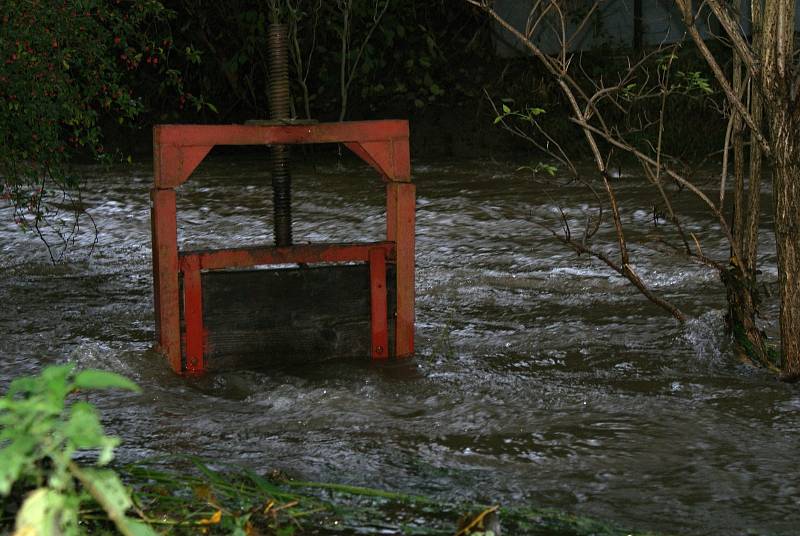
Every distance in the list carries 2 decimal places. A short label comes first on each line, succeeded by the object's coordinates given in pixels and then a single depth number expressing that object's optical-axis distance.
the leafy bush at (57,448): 4.08
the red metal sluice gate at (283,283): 10.58
